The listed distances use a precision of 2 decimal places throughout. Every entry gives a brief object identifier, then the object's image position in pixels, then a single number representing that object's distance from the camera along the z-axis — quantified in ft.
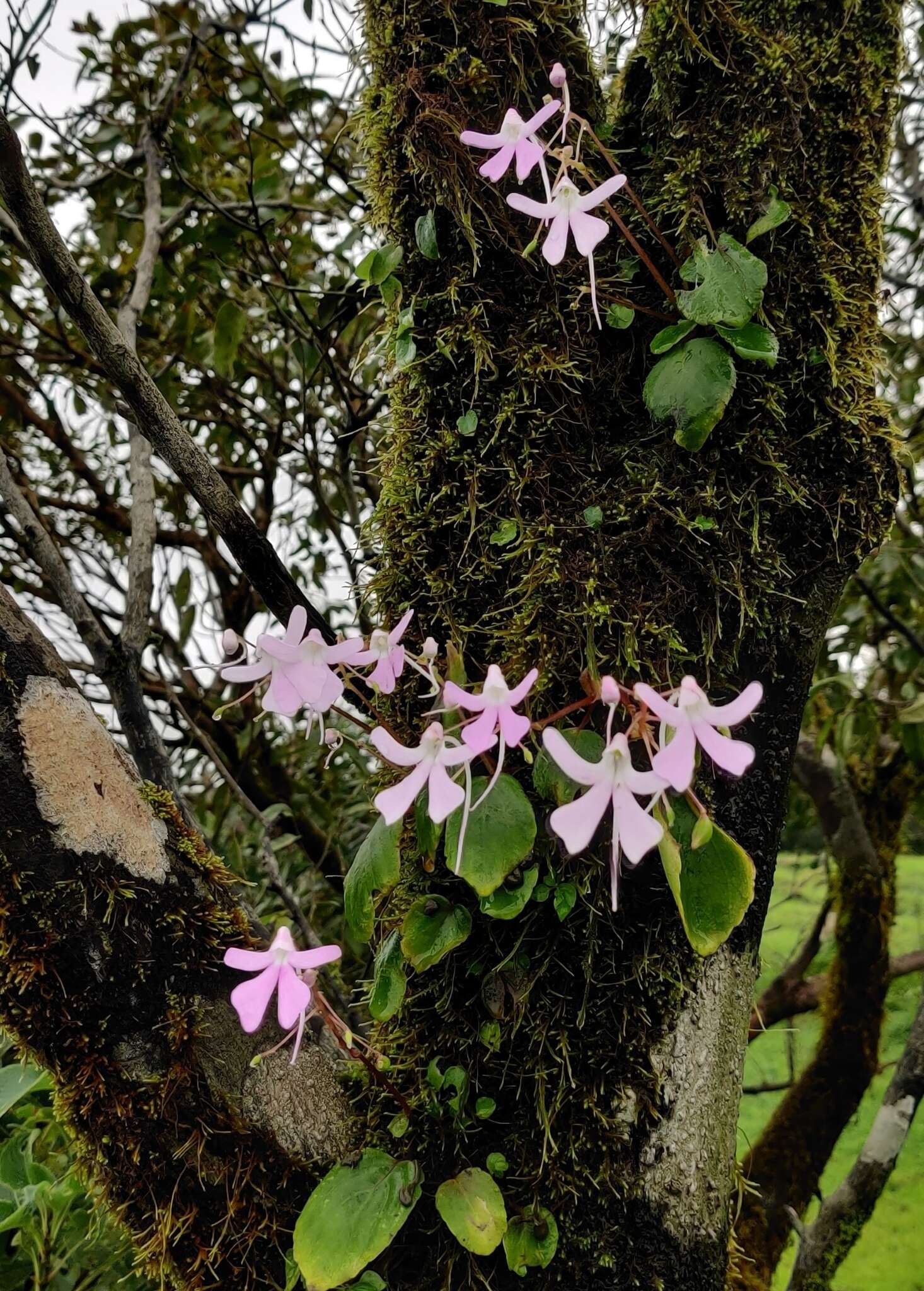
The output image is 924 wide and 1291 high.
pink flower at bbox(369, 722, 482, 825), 0.74
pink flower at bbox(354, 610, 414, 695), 0.89
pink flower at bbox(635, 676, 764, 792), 0.67
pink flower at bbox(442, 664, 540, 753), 0.74
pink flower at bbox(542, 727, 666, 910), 0.68
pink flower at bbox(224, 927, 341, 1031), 0.76
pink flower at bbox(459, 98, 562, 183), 0.84
